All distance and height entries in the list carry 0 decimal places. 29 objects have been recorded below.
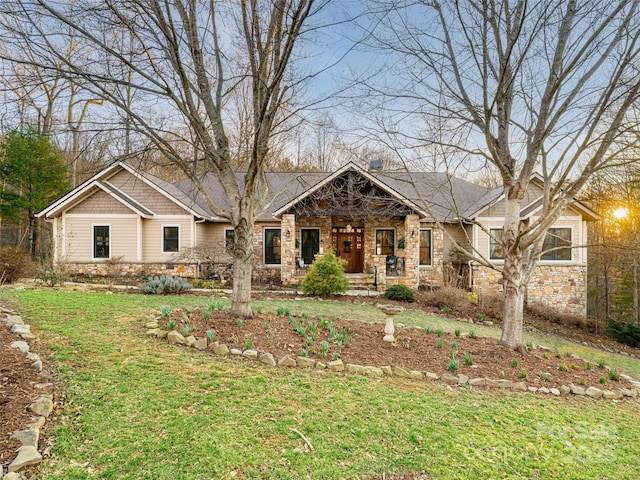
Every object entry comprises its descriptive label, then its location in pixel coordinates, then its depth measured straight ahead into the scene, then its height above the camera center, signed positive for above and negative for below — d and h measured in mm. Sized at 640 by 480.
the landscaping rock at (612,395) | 4695 -2140
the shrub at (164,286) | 10688 -1384
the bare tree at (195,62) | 4840 +3023
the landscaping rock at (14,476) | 2305 -1617
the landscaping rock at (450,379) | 4598 -1874
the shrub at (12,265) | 10148 -648
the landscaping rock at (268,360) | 4621 -1616
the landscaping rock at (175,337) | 5188 -1469
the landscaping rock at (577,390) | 4648 -2052
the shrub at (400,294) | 11908 -1806
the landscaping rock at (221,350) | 4844 -1544
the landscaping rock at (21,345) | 4315 -1342
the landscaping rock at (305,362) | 4652 -1660
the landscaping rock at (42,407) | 3037 -1500
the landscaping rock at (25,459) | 2406 -1585
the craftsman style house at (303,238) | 13836 +208
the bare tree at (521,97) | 4500 +2268
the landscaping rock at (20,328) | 4993 -1294
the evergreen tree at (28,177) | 16547 +3413
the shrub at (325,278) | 11453 -1189
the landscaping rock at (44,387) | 3398 -1473
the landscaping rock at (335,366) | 4637 -1707
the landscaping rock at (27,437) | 2652 -1549
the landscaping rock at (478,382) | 4578 -1901
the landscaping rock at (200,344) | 5016 -1515
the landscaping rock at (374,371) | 4576 -1771
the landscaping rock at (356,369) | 4621 -1743
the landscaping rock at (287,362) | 4629 -1644
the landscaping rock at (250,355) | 4746 -1584
